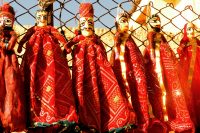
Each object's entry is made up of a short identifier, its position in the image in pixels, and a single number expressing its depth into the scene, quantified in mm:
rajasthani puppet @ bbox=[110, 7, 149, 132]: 1481
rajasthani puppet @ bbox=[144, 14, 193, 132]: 1520
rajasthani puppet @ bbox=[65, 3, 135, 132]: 1398
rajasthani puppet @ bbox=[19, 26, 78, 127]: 1338
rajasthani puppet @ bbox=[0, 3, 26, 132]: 1303
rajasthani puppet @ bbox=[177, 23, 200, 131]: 1602
